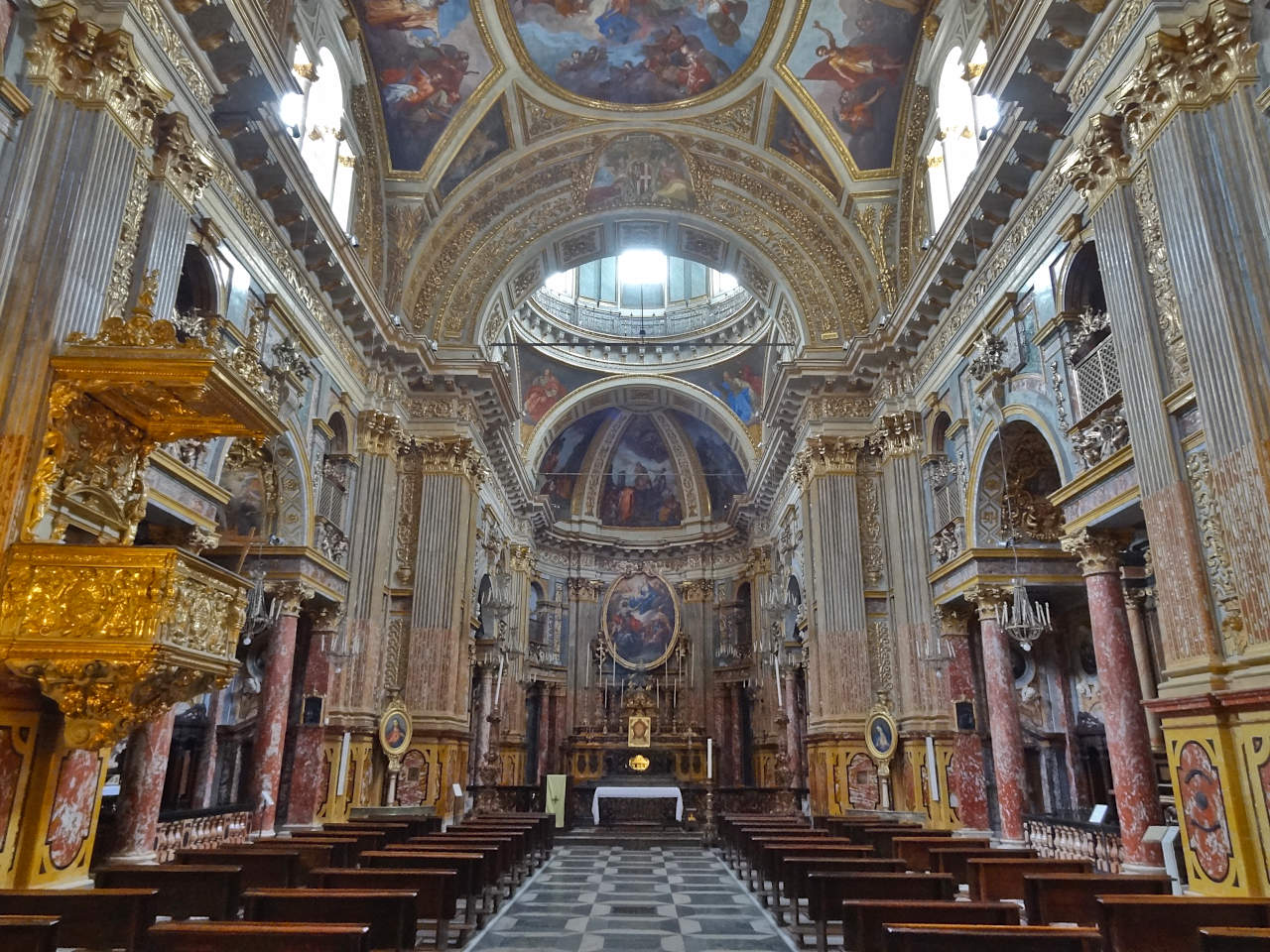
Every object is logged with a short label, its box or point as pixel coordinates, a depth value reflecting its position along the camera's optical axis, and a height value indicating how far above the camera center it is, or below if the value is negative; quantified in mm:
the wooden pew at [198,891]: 6672 -943
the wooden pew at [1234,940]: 4422 -854
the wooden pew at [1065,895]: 6738 -978
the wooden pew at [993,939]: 4750 -914
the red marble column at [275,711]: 12781 +713
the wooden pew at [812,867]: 8219 -946
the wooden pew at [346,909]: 6105 -990
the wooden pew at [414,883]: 7316 -969
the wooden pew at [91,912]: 5438 -897
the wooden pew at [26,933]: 4324 -814
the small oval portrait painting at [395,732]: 15750 +506
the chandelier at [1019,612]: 11133 +1952
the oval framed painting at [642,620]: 31391 +4905
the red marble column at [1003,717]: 12625 +642
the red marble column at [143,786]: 9125 -257
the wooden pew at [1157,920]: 5355 -925
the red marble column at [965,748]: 13867 +229
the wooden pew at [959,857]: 8812 -902
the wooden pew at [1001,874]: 7934 -984
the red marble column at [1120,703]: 9250 +630
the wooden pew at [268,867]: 8016 -924
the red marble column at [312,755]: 13852 +101
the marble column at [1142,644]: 13414 +1741
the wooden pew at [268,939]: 4836 -934
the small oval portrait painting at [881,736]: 15625 +456
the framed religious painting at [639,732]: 28344 +927
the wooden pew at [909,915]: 5676 -952
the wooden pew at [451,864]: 8531 -951
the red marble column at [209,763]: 15652 -26
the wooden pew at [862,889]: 7309 -1004
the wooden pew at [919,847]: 9961 -929
